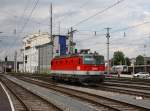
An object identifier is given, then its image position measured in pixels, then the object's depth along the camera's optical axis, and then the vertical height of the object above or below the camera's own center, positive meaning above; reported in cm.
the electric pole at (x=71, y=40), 6475 +575
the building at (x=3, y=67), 15070 +348
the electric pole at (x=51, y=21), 7285 +1016
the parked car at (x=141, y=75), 7990 -8
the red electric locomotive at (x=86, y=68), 3984 +72
